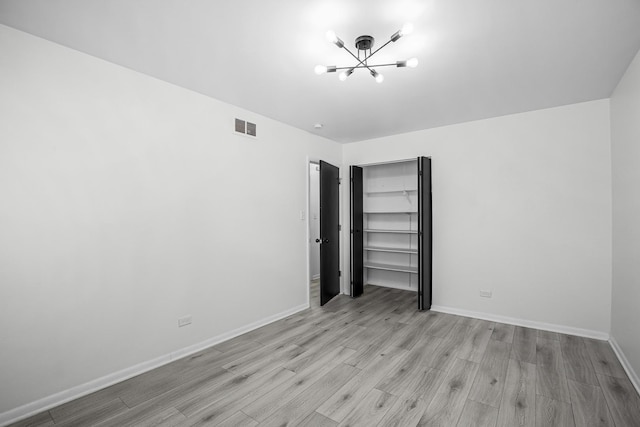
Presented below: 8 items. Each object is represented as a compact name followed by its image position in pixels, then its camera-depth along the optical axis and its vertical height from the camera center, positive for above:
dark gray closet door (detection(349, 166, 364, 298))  4.80 -0.35
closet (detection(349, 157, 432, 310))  4.90 -0.20
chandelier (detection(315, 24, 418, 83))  1.83 +1.17
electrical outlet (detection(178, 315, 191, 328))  2.88 -1.04
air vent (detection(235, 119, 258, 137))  3.45 +1.04
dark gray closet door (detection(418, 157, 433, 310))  4.04 -0.29
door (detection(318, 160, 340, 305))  4.33 -0.29
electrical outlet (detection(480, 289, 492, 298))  3.90 -1.07
